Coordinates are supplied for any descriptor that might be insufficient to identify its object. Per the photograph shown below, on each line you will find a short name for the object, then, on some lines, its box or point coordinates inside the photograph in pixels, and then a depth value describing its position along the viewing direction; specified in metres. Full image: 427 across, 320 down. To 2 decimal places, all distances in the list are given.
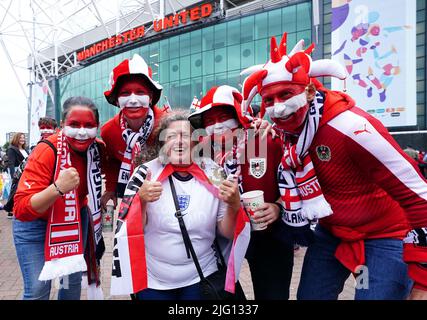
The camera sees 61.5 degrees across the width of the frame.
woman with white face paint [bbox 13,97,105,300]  2.42
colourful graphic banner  15.52
